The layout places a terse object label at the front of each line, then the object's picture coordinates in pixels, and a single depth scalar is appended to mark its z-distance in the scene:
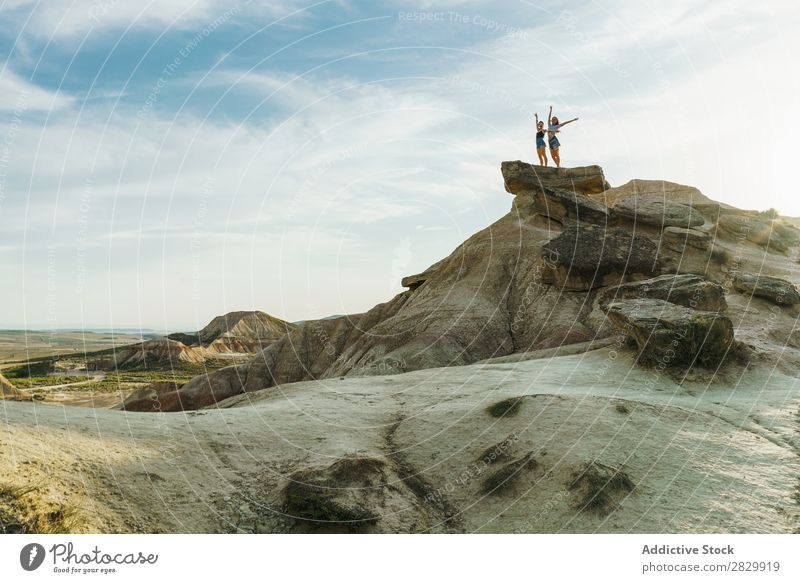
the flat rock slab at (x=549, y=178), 45.38
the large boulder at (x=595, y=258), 37.34
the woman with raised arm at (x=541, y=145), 38.00
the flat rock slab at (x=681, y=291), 27.34
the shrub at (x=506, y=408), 17.36
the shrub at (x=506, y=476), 14.41
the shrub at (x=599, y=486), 13.19
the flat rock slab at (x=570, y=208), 43.88
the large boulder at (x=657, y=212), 44.06
